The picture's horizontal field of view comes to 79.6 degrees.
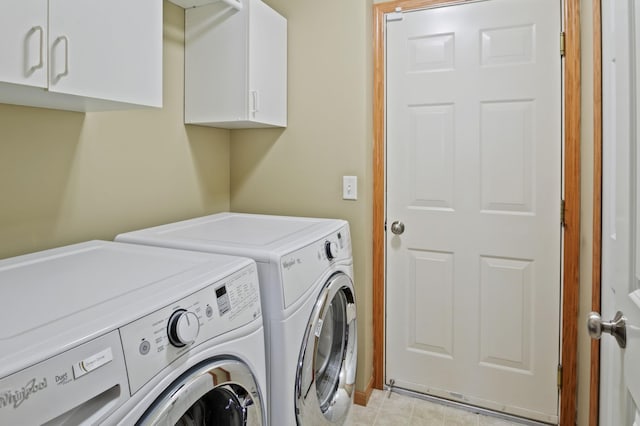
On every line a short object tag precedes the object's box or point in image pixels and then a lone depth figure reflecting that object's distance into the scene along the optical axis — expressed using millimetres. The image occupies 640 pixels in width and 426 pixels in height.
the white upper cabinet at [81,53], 907
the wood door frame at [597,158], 1351
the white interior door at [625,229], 741
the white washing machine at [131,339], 575
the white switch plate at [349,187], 2020
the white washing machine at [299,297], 1165
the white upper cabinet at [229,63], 1769
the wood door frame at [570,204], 1735
